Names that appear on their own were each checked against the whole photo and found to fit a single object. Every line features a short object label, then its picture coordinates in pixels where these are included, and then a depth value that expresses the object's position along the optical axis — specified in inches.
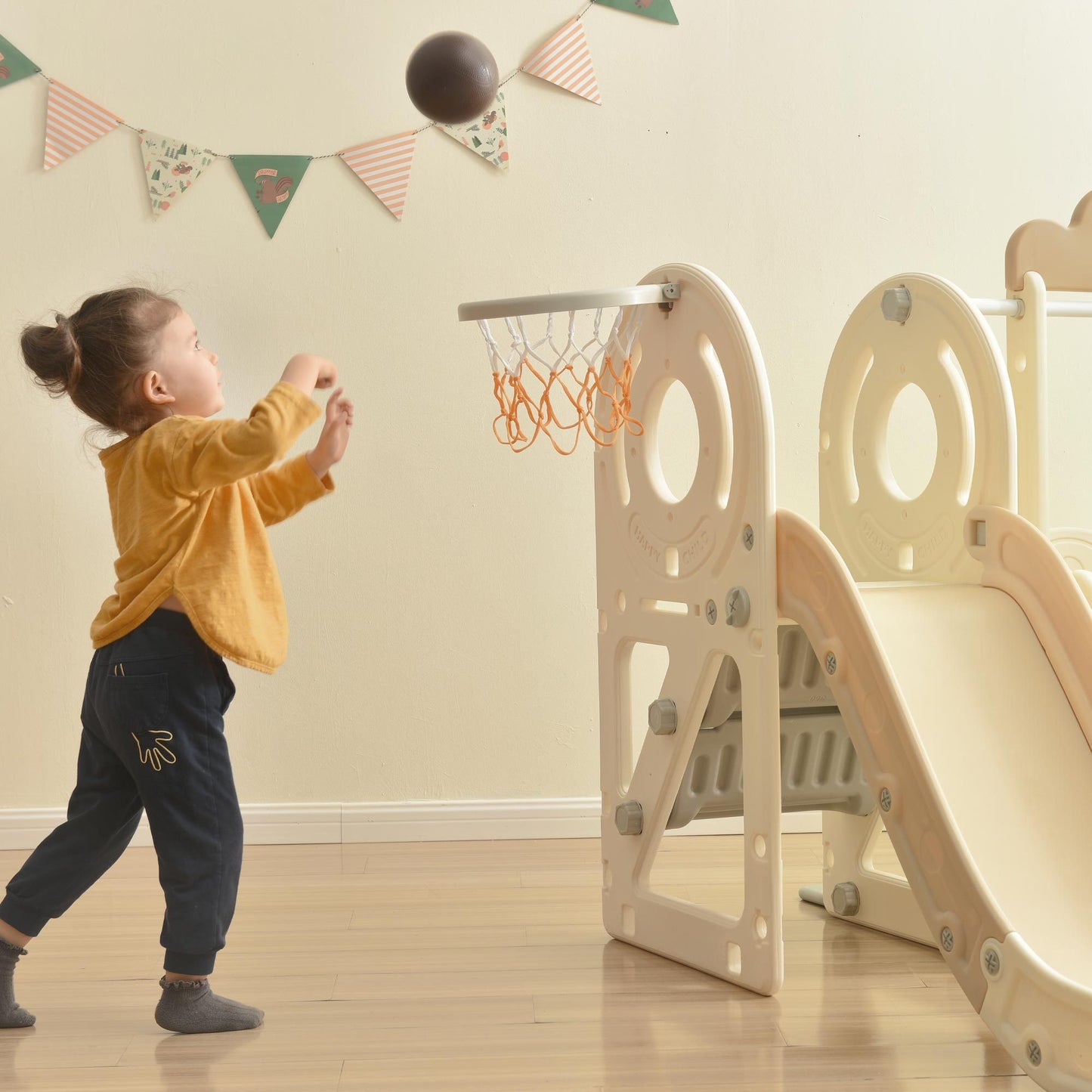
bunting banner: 182.3
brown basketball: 164.7
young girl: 147.3
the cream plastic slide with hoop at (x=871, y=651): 144.4
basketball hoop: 153.0
